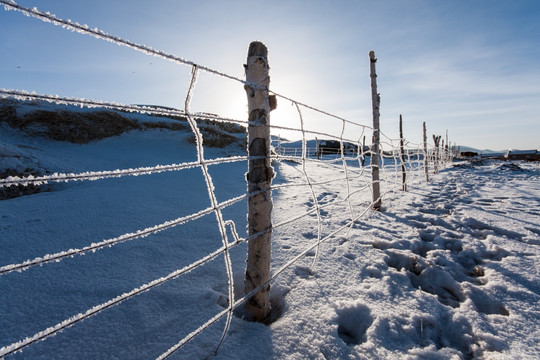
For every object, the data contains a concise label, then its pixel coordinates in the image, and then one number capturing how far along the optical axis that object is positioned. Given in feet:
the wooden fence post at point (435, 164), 33.01
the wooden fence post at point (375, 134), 13.50
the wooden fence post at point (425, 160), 23.93
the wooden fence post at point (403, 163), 18.93
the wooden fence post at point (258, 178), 4.69
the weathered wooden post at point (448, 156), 64.23
